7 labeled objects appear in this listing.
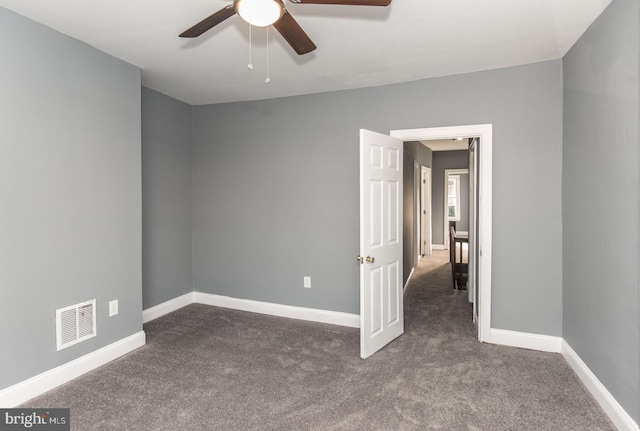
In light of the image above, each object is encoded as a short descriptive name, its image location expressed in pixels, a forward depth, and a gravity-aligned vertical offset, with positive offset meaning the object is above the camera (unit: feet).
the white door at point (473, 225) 12.23 -0.60
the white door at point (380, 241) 9.87 -0.93
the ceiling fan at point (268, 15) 5.23 +3.11
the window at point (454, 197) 33.12 +1.23
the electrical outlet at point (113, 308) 9.71 -2.69
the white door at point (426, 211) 26.76 -0.08
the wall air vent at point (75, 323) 8.44 -2.80
